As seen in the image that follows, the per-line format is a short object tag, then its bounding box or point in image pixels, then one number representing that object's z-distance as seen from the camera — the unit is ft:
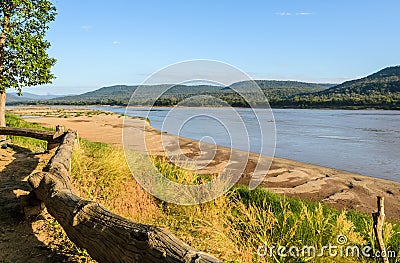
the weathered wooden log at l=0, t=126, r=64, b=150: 28.53
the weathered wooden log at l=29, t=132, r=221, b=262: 7.36
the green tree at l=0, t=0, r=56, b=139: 32.58
